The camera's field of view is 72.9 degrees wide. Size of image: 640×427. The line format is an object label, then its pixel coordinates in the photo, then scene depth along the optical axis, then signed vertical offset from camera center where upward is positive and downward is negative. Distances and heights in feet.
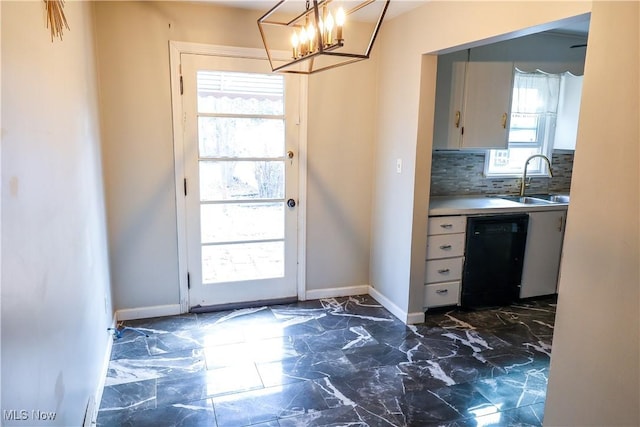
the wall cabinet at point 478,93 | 11.38 +1.49
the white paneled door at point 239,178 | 10.68 -0.87
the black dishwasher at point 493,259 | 11.40 -2.92
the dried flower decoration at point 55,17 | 5.32 +1.60
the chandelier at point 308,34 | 6.20 +2.70
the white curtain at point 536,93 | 13.42 +1.80
